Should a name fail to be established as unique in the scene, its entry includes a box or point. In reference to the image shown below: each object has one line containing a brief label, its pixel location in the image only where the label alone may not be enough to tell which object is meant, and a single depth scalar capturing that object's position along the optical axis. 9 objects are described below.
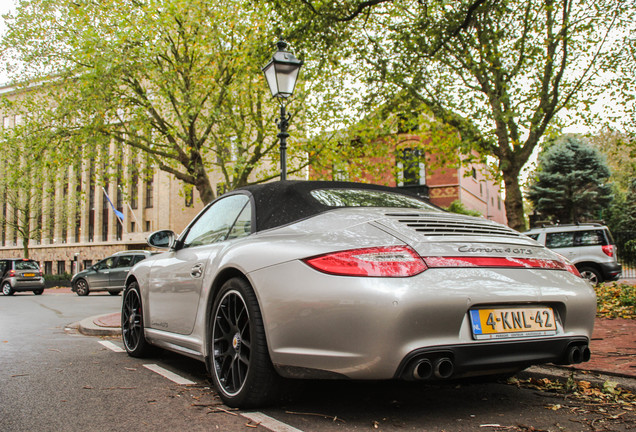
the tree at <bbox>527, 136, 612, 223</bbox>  32.08
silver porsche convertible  2.61
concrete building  40.56
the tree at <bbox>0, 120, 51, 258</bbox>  16.55
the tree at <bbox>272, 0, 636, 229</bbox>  13.26
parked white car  14.56
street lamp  8.69
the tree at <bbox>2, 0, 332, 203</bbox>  15.60
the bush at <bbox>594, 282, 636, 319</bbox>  8.31
